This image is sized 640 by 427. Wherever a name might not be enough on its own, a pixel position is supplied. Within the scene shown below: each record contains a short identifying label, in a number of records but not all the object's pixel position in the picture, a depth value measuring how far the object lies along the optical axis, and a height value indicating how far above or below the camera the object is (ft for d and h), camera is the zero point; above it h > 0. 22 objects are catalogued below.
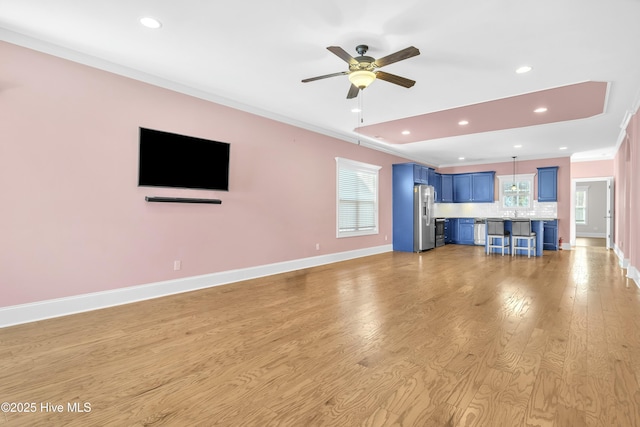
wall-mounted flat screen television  12.77 +2.14
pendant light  31.63 +2.99
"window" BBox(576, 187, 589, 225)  43.11 +1.11
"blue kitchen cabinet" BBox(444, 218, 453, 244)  34.42 -2.16
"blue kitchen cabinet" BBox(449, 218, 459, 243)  34.21 -1.92
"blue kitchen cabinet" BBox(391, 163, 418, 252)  27.27 +0.60
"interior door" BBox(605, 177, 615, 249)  29.40 +0.12
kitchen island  25.53 -1.44
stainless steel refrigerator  27.09 -0.43
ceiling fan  9.53 +4.57
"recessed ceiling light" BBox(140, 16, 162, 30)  9.12 +5.53
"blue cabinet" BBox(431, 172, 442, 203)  32.32 +2.91
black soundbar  12.82 +0.46
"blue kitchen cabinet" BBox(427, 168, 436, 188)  30.40 +3.49
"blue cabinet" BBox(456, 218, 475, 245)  33.30 -1.95
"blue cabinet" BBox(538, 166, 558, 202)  29.78 +2.74
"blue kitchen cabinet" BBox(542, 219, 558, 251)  28.94 -2.03
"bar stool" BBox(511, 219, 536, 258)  25.13 -1.70
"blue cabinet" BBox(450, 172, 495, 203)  33.01 +2.68
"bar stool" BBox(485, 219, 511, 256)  25.94 -1.76
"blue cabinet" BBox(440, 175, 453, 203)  34.96 +2.45
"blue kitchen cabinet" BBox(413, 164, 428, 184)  27.53 +3.37
